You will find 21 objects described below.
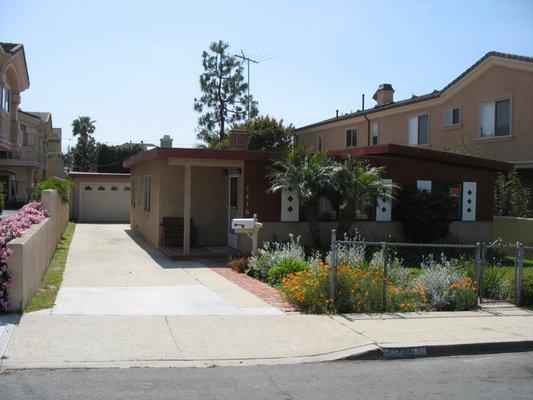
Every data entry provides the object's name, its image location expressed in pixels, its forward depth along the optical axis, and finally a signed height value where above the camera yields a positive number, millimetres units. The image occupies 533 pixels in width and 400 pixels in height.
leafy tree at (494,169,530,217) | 20234 -242
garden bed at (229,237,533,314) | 9461 -1695
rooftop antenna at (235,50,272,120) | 46550 +6293
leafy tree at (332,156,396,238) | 15125 +3
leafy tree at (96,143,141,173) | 55406 +2488
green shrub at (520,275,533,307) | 10750 -1915
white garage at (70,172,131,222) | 29625 -738
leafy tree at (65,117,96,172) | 67438 +3947
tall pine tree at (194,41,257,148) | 46344 +7323
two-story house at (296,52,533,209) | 21391 +3101
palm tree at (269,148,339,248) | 14930 +239
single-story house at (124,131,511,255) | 15891 -202
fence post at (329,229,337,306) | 9295 -1357
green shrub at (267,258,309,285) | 11883 -1682
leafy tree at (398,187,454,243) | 16781 -700
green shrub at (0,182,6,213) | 24427 -842
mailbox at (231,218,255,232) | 13367 -882
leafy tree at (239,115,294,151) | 39562 +3471
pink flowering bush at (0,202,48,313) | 8141 -835
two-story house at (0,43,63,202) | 27348 +2992
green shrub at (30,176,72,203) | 18531 -179
